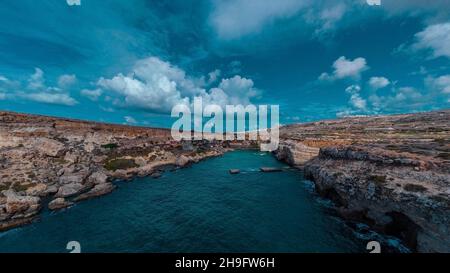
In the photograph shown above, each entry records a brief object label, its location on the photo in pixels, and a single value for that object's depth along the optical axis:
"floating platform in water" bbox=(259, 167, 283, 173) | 67.69
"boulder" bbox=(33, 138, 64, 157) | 58.31
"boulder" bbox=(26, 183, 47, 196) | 40.19
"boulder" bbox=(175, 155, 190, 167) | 76.14
